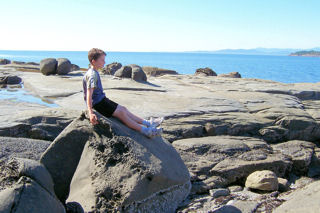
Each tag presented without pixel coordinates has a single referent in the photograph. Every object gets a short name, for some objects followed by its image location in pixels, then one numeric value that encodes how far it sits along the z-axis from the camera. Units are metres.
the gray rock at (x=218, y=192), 5.81
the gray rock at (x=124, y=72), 15.70
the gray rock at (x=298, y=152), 7.52
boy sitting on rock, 5.03
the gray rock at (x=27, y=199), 3.43
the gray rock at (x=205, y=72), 23.56
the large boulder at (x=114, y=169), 4.47
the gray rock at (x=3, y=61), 31.85
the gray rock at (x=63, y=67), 17.06
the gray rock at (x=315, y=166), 7.60
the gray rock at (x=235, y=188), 6.17
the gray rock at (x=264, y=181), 6.06
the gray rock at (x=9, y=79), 14.82
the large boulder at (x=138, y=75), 14.79
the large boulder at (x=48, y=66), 16.91
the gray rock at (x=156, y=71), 24.64
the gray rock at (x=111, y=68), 20.46
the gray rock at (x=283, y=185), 6.32
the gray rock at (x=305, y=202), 4.39
